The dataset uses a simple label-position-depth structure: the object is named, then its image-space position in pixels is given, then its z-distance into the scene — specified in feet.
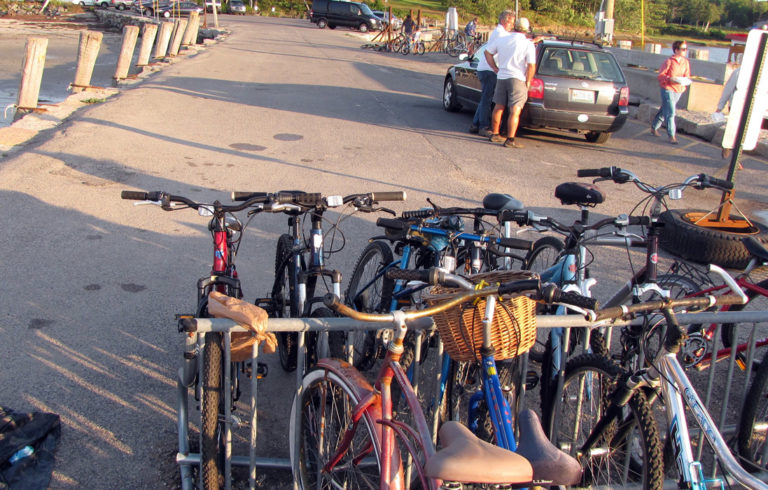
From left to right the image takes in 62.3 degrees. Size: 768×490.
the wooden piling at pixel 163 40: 72.08
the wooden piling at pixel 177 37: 79.00
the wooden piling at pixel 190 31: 92.17
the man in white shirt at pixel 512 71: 35.06
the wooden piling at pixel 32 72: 37.88
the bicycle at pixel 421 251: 12.37
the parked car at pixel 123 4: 200.44
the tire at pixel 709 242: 18.08
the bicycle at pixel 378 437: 6.54
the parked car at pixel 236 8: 211.82
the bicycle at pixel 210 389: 9.66
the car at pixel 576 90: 36.86
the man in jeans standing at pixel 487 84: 36.01
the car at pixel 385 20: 140.67
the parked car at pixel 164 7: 173.37
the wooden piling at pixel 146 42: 62.90
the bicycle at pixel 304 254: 12.14
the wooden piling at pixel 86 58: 44.29
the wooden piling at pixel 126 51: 51.85
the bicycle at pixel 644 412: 8.33
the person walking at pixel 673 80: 40.88
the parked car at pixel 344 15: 163.63
